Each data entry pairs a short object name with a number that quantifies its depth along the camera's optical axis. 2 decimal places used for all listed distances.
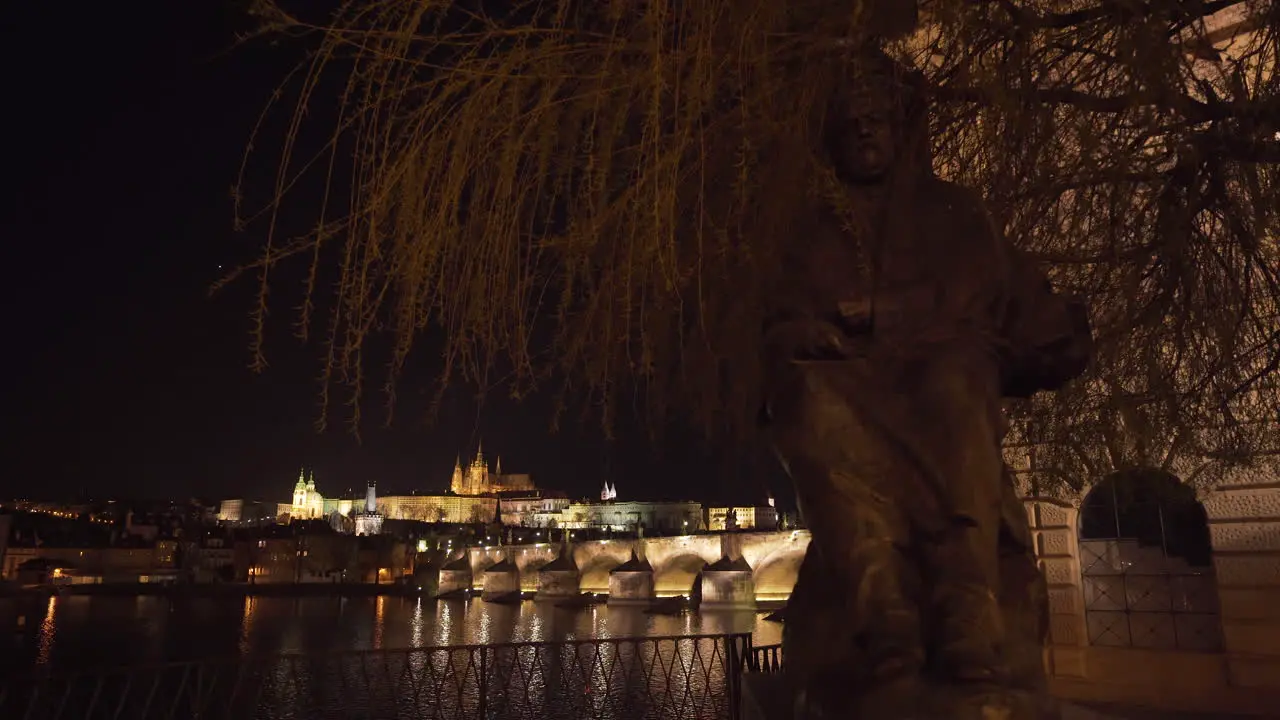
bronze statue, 2.70
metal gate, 10.05
